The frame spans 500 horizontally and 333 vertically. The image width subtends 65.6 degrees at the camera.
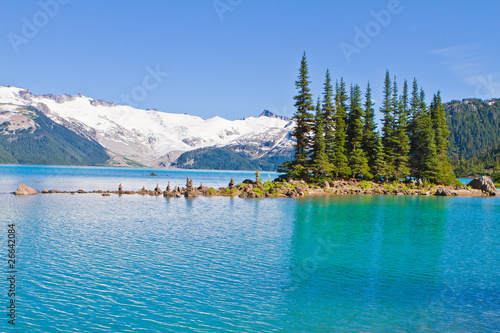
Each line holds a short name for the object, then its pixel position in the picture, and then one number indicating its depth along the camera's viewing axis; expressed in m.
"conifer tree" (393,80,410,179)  90.88
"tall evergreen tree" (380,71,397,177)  91.69
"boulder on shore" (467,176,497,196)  90.42
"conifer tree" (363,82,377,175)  90.50
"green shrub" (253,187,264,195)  70.66
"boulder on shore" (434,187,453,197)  82.81
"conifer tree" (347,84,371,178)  87.19
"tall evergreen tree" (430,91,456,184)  94.68
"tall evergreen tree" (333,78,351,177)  86.00
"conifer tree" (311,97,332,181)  81.94
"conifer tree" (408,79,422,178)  94.12
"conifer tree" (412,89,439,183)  90.81
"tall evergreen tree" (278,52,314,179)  83.94
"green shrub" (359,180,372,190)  84.25
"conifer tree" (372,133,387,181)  88.31
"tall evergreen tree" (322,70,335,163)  86.38
